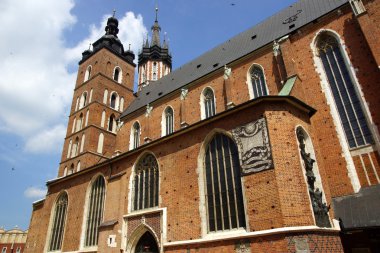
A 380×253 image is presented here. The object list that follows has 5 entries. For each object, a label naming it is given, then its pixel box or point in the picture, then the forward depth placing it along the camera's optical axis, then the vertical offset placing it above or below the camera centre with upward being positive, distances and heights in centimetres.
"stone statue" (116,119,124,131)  2306 +1081
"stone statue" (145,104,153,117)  2078 +1053
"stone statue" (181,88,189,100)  1870 +1037
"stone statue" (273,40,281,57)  1480 +997
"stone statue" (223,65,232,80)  1670 +1022
